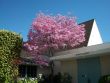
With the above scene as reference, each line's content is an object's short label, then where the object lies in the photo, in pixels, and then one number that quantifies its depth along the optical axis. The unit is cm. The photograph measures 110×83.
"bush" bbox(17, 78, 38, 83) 894
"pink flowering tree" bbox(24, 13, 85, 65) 1019
